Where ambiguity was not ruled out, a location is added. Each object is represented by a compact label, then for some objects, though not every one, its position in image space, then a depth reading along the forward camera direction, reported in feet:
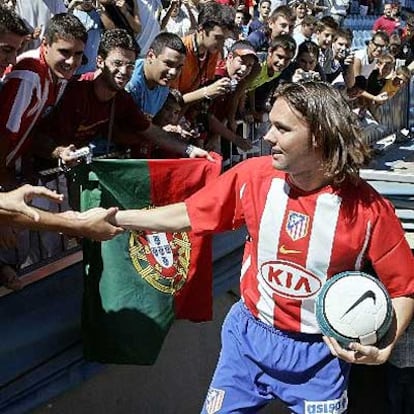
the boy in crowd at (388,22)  48.21
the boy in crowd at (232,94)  19.77
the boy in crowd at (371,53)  31.83
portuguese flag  14.03
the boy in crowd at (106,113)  14.79
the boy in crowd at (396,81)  34.12
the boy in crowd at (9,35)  12.73
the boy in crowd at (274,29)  24.44
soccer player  10.18
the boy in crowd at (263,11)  33.22
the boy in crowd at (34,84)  13.11
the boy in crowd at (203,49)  19.22
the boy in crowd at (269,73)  22.13
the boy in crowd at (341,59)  28.86
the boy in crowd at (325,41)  28.12
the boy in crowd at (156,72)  16.89
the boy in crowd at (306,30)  26.88
